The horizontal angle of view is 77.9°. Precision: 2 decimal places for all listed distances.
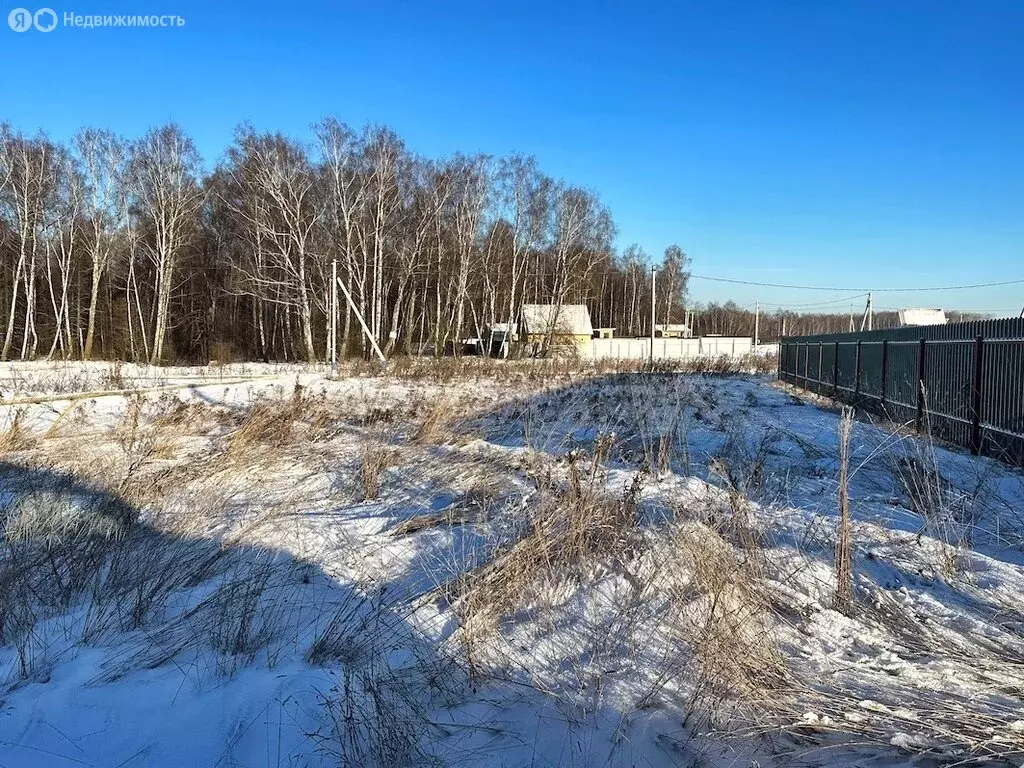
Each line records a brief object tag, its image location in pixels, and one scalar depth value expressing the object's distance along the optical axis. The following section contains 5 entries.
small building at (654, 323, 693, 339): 66.12
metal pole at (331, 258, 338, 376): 25.15
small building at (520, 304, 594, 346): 39.66
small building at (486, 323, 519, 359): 37.53
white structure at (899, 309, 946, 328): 34.56
